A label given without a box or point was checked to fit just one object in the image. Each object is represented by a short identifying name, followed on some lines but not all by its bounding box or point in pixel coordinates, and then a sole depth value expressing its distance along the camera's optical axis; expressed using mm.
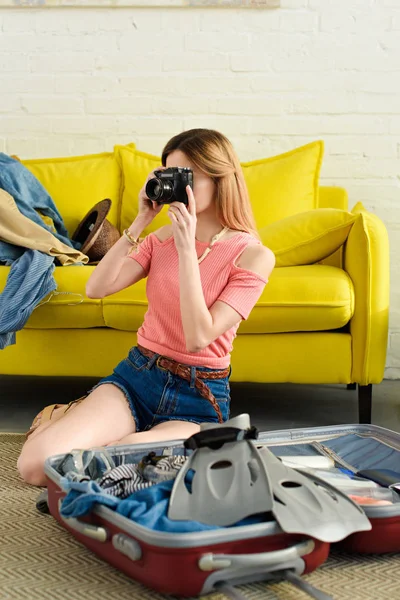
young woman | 1572
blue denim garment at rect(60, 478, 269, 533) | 1112
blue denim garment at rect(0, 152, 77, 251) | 2500
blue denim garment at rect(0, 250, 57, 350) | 2115
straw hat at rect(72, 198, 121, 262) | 2504
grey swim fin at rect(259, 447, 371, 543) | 1121
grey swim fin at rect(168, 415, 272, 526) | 1133
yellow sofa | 2127
